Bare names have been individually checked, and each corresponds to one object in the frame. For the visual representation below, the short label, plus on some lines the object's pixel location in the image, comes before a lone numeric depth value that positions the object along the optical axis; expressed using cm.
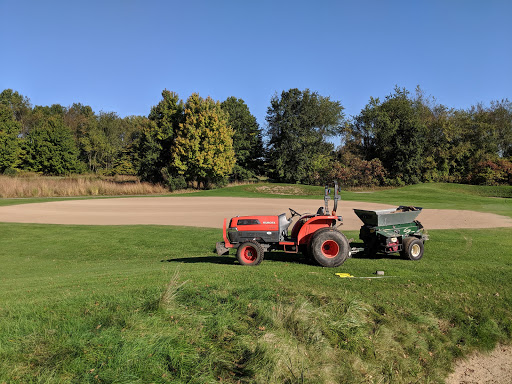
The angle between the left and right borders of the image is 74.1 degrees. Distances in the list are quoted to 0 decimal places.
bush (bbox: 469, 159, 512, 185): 4584
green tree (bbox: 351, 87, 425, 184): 4797
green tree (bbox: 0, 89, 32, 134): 7850
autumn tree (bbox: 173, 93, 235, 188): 4094
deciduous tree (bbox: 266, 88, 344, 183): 5066
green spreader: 849
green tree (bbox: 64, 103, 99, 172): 7081
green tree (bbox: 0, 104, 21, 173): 5753
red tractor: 762
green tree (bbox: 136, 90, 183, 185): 4422
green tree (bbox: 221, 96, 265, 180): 5504
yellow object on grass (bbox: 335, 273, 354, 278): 666
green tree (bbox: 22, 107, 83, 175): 6184
